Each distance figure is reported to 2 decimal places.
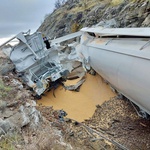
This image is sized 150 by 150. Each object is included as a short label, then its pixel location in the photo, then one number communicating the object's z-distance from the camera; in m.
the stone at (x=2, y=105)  3.31
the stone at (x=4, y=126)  2.66
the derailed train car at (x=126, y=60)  3.63
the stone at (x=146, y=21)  6.54
